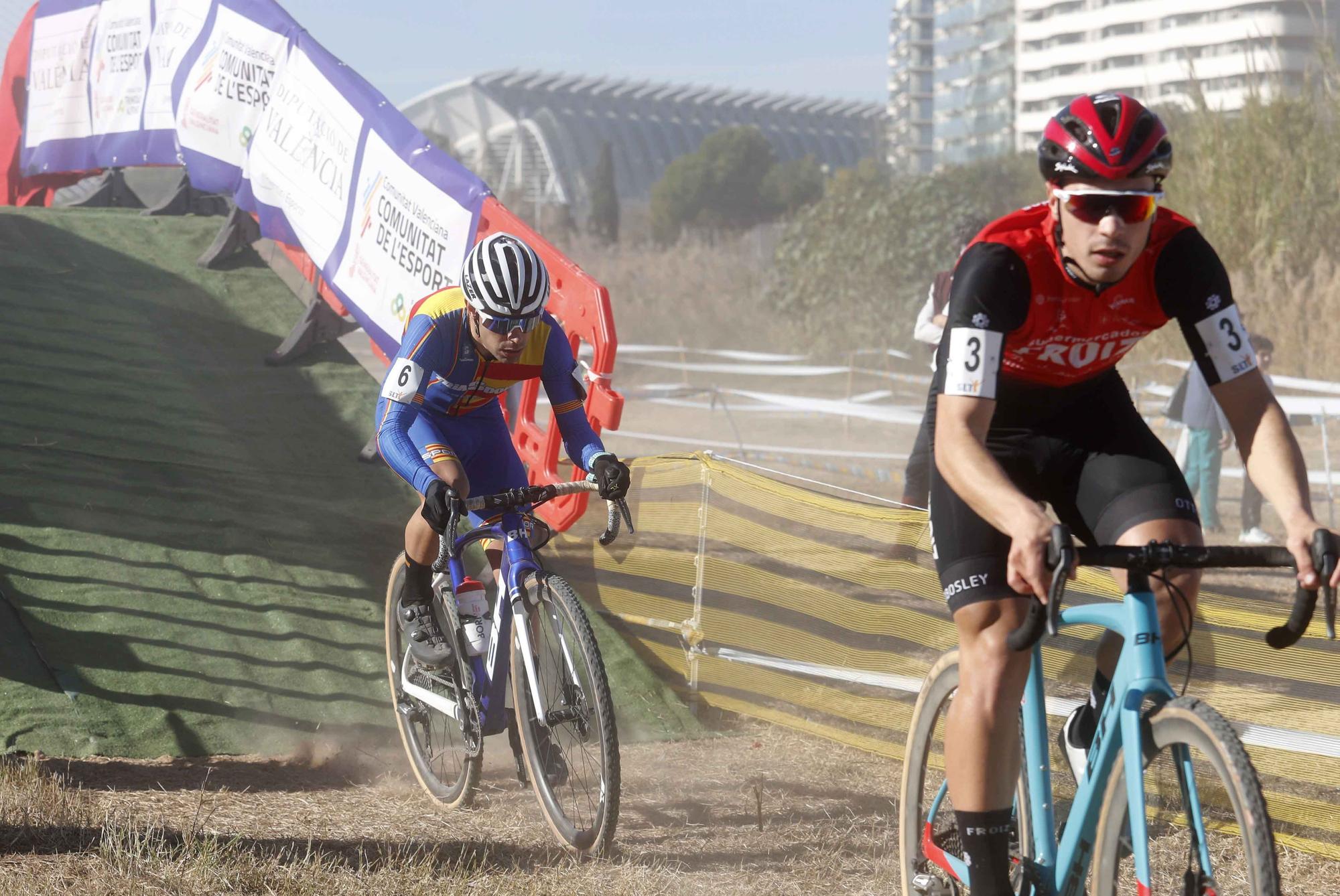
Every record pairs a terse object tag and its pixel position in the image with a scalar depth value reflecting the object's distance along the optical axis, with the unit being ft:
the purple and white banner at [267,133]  30.12
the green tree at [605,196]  200.85
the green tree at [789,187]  241.76
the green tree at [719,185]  243.19
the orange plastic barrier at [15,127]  52.60
